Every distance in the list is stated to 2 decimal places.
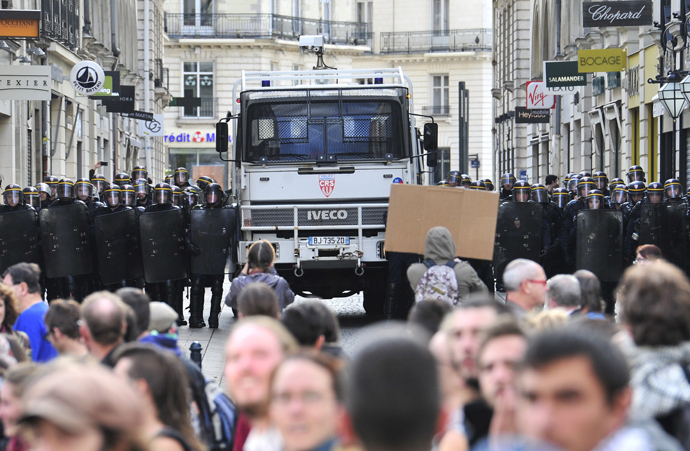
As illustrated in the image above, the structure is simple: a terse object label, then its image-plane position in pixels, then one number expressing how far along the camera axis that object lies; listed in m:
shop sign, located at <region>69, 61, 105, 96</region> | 46.50
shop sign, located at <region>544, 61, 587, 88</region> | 50.06
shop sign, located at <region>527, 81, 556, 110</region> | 60.06
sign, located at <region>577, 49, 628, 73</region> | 47.06
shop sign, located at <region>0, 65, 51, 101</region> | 36.66
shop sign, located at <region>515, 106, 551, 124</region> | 61.28
